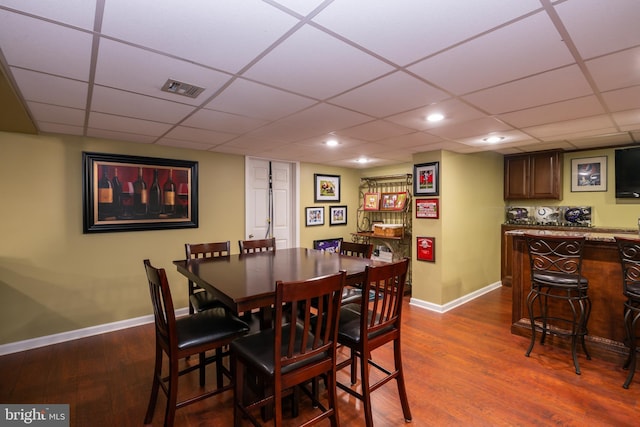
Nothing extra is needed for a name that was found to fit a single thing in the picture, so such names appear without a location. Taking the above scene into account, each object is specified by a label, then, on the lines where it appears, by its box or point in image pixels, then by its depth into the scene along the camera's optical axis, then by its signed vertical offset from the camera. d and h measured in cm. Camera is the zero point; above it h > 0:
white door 474 +14
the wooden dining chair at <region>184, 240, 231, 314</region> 268 -71
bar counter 286 -85
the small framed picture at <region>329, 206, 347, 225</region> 576 -11
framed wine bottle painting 343 +21
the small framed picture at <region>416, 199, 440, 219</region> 420 +1
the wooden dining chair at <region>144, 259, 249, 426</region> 176 -76
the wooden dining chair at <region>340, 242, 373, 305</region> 263 -44
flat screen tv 416 +47
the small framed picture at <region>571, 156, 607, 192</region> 450 +50
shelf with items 515 -7
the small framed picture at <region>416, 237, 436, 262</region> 425 -56
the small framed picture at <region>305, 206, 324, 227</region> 542 -11
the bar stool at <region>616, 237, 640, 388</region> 243 -64
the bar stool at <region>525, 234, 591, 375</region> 274 -67
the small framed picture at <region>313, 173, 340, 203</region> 552 +40
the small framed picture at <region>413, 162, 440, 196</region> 418 +41
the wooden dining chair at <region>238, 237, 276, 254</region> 338 -39
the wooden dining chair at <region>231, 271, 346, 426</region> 150 -77
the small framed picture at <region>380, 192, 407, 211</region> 517 +13
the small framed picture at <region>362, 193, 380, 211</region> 556 +13
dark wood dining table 168 -45
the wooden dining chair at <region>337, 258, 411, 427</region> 184 -78
